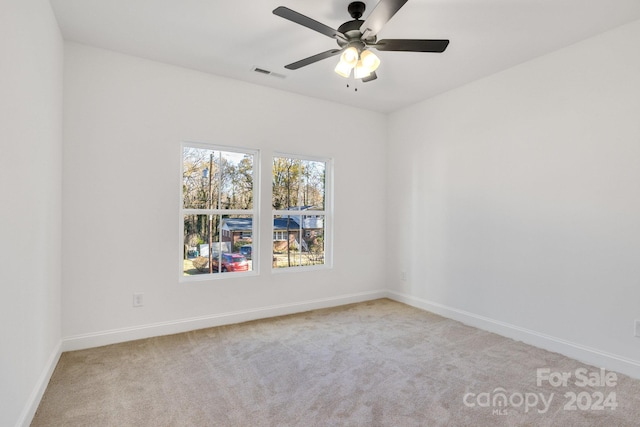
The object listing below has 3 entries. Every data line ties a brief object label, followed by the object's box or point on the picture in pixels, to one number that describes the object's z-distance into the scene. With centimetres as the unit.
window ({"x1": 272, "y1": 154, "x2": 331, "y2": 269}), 415
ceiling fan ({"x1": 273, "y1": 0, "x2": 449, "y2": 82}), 204
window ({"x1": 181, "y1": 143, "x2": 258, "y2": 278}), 359
